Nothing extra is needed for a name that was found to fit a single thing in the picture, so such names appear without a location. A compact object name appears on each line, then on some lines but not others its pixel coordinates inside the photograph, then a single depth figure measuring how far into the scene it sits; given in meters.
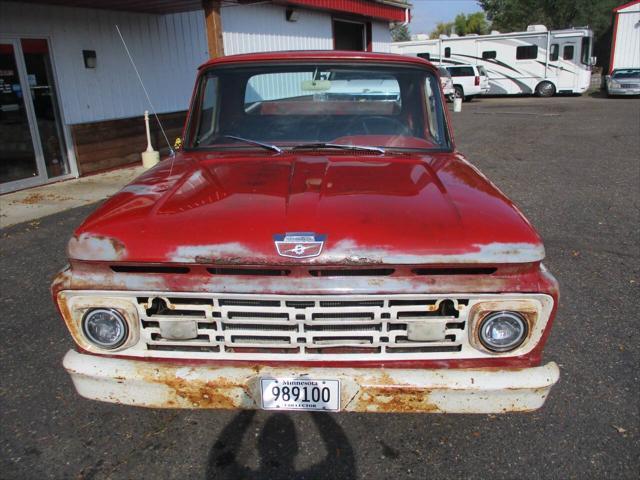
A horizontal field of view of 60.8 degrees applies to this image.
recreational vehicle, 24.97
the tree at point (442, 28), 83.64
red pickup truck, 2.06
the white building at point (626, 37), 28.69
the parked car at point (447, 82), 19.34
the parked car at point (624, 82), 24.72
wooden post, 9.07
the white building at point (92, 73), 8.18
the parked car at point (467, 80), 25.58
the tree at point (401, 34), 63.89
